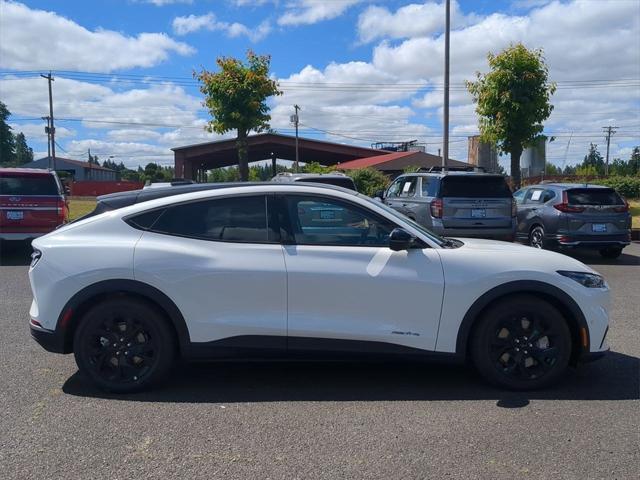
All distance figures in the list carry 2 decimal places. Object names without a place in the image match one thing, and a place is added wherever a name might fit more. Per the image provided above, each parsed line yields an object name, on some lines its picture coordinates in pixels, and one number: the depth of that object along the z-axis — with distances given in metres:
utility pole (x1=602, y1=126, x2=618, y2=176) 91.56
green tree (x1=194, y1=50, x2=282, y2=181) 19.83
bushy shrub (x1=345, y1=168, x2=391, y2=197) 33.59
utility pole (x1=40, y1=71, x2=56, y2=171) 52.81
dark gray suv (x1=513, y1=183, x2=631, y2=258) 12.07
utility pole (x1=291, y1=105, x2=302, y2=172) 51.18
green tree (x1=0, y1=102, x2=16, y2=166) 90.75
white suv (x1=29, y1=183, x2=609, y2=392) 4.48
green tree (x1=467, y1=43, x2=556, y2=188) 17.70
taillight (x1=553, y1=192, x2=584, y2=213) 12.11
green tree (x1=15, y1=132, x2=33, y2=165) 114.96
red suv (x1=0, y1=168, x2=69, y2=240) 11.74
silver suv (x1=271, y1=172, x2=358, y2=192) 13.88
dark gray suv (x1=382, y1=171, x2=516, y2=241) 11.27
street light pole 18.38
